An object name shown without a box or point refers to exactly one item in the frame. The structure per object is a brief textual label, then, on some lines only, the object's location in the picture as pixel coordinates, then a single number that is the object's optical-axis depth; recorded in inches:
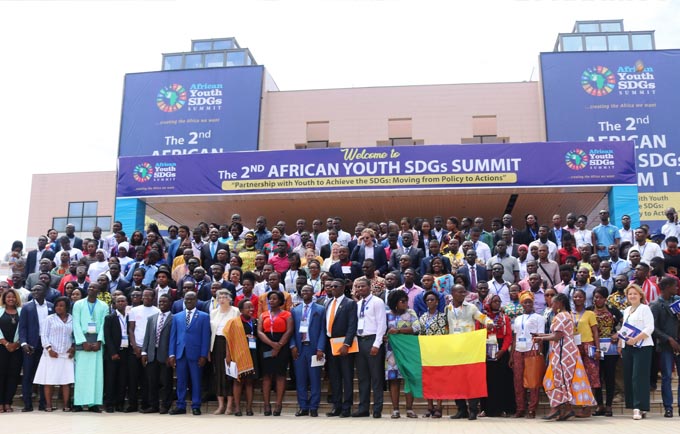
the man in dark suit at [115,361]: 372.5
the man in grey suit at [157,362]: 364.8
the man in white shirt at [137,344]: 372.8
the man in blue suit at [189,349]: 356.8
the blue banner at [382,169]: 581.6
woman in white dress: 368.2
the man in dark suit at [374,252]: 437.1
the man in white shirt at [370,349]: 331.0
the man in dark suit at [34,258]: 505.4
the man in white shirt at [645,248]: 432.1
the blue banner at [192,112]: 903.7
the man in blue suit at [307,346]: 343.0
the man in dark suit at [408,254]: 441.4
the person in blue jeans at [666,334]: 327.3
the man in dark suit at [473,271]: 413.7
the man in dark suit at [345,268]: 412.8
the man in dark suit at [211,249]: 473.7
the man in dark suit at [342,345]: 336.5
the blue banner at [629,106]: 823.1
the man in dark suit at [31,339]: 374.0
